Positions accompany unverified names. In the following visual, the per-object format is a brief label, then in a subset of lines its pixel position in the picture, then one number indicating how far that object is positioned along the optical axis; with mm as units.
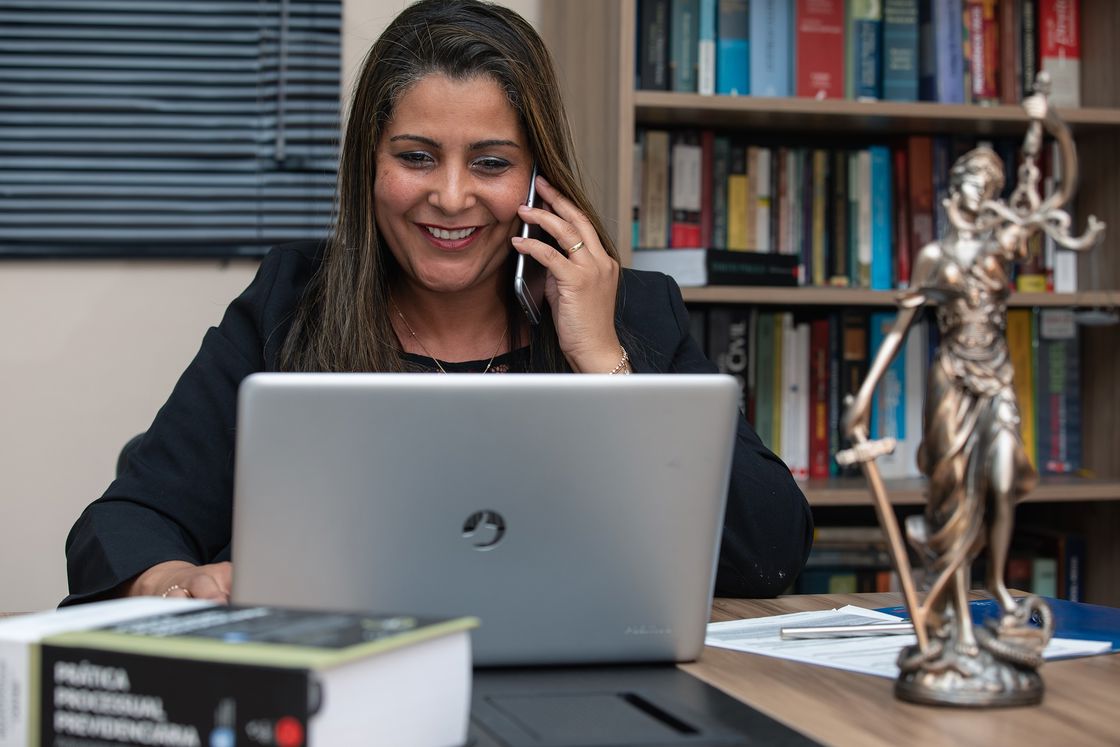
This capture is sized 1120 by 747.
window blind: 2123
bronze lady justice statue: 771
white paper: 933
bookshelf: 2082
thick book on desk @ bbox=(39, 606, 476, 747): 573
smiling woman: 1457
